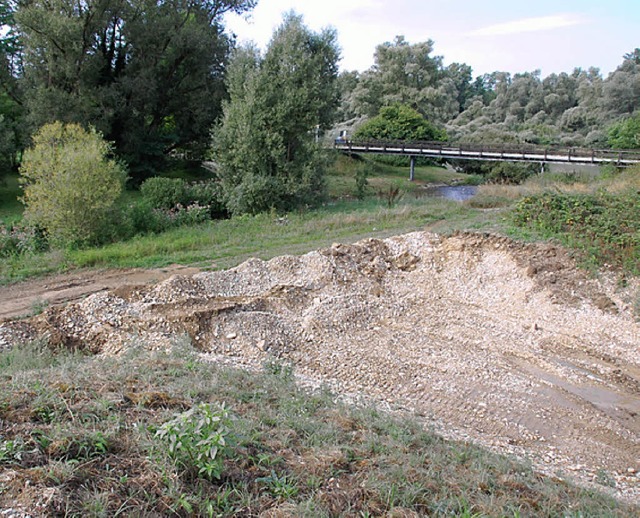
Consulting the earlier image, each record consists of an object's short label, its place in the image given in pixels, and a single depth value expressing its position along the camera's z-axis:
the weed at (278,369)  7.43
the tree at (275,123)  21.97
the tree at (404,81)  54.59
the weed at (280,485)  3.93
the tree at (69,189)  15.16
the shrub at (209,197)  22.77
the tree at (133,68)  24.91
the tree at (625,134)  40.99
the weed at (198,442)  3.86
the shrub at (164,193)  21.72
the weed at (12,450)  3.82
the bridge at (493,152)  34.69
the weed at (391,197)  25.43
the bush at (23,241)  15.22
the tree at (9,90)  23.62
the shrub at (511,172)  40.44
